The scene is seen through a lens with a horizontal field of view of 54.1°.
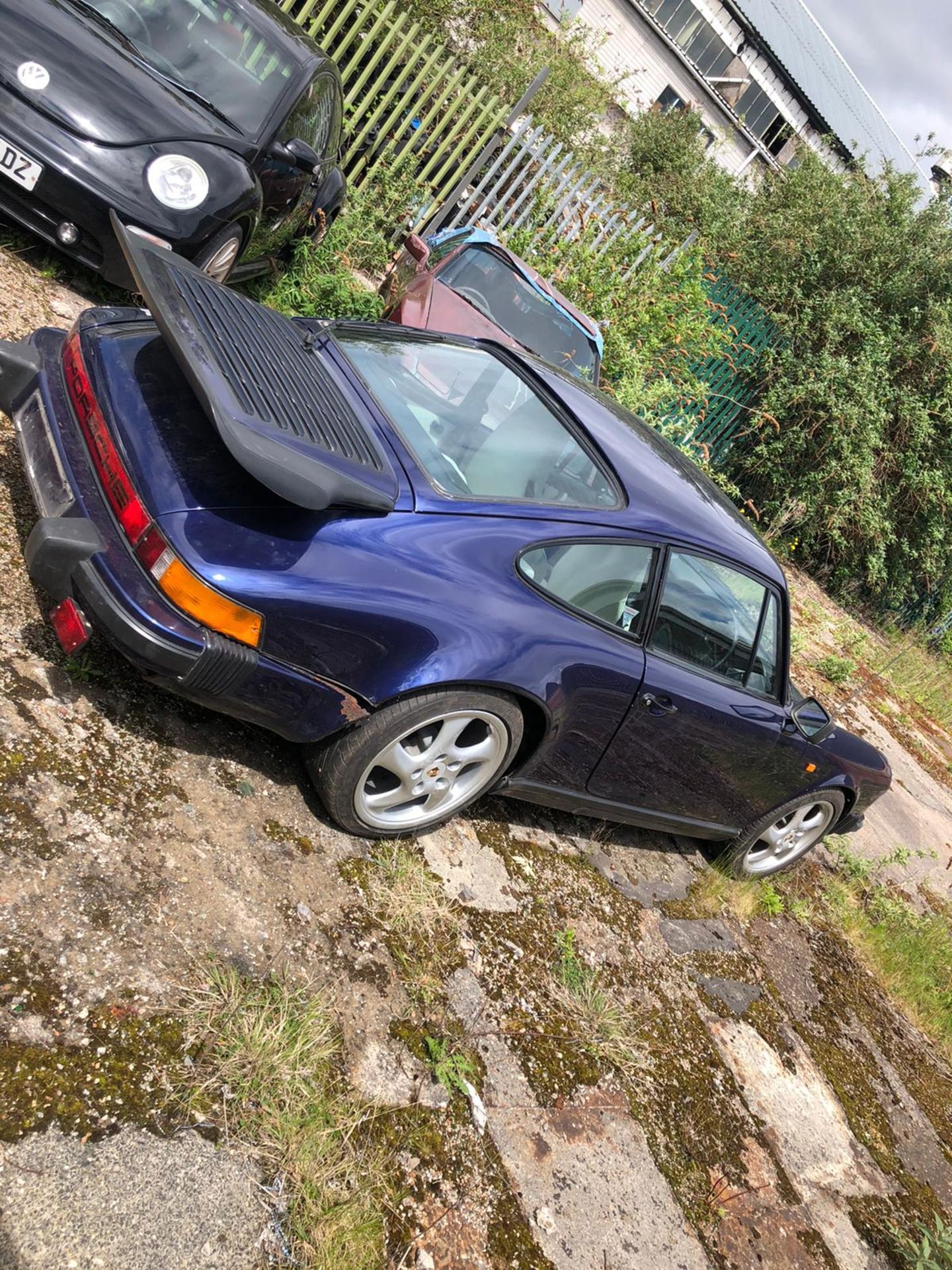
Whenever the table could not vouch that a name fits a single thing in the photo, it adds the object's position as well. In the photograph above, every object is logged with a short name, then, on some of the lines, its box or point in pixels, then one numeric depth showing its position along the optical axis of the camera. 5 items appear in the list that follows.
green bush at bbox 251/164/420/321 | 6.72
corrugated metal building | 29.97
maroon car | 6.33
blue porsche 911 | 2.46
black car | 4.23
